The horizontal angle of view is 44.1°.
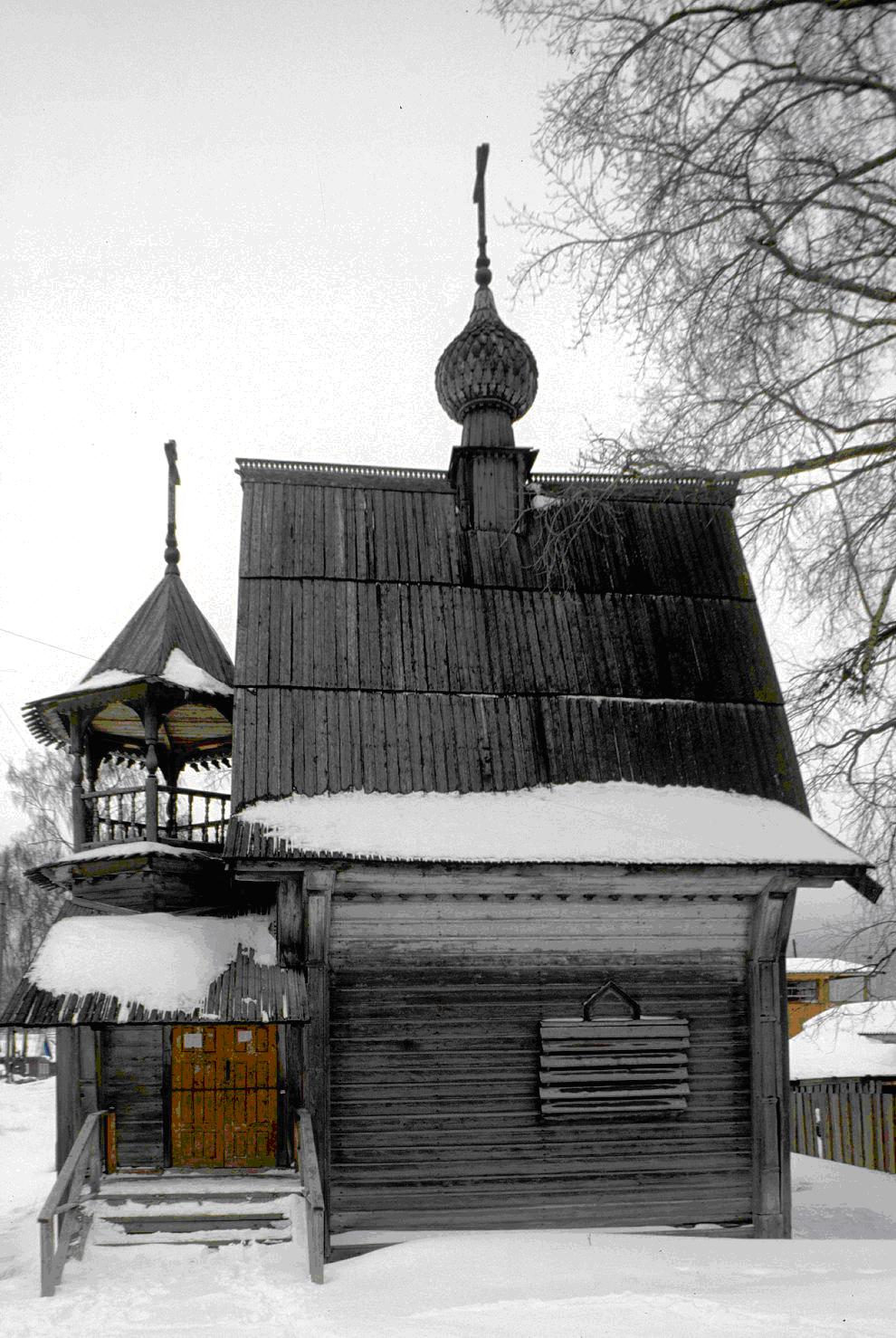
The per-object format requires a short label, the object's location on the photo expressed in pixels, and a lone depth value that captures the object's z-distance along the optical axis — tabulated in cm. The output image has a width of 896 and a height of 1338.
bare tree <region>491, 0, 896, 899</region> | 816
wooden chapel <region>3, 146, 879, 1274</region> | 1007
